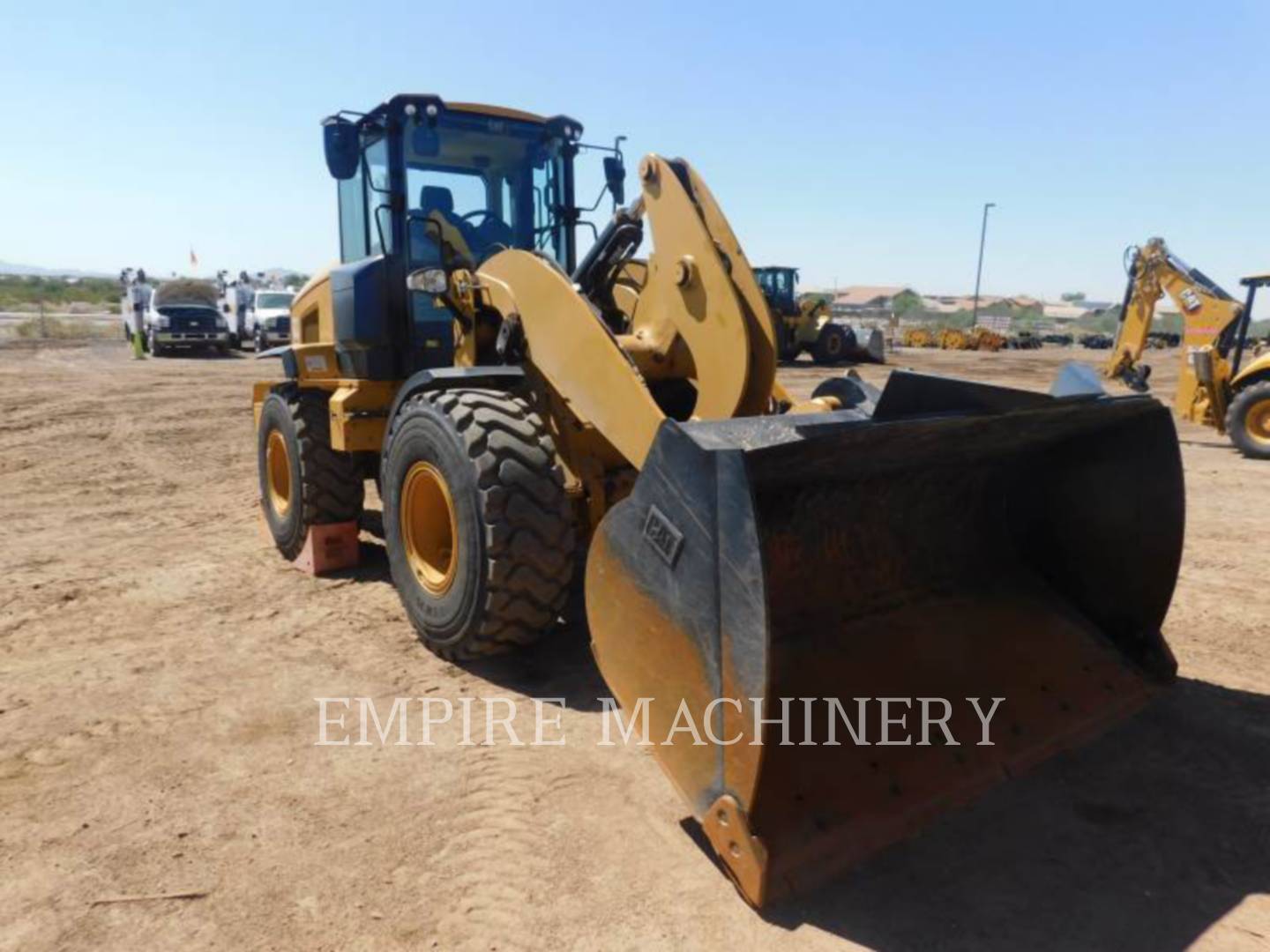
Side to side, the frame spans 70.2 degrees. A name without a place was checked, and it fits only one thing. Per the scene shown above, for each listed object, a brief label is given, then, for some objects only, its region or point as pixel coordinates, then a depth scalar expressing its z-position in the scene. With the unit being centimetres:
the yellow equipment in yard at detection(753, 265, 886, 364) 2484
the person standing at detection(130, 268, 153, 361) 2400
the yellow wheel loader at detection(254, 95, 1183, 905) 246
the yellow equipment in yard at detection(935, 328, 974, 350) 3819
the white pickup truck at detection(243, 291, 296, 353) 2402
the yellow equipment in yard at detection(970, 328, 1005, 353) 3869
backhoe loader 1068
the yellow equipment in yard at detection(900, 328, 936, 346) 4003
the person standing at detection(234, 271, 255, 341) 2636
